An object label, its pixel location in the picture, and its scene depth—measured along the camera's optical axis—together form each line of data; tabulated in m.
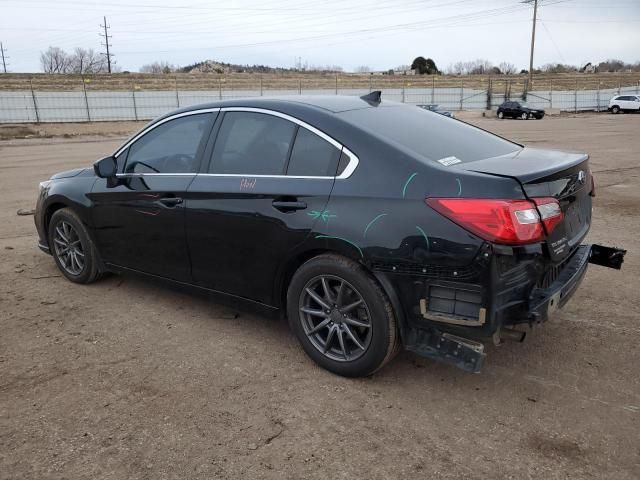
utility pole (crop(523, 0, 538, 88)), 56.46
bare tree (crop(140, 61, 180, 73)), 101.64
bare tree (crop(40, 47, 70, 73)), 93.69
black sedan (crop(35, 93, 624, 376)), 2.89
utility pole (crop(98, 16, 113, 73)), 90.81
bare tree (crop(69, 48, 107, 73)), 93.69
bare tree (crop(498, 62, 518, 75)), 101.39
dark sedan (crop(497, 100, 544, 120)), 42.59
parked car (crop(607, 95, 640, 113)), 45.00
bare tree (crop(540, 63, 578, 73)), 100.28
